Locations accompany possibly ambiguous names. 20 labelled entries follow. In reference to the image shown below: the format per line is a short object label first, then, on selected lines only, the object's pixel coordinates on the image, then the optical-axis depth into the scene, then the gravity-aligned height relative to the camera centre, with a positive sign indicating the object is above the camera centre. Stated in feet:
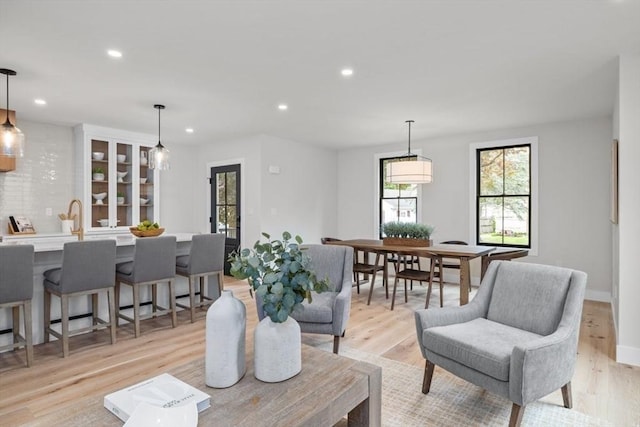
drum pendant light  16.67 +1.74
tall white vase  5.17 -1.83
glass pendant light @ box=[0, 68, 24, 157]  11.14 +2.08
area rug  7.18 -3.96
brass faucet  13.98 -0.89
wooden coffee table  4.43 -2.41
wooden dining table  13.50 -1.50
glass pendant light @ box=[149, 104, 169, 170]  14.40 +2.01
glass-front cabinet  18.28 +1.67
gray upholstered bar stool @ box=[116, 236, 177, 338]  11.89 -1.88
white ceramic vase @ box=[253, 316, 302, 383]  5.32 -1.97
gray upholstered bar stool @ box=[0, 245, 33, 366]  9.23 -1.76
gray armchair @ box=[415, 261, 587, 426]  6.31 -2.41
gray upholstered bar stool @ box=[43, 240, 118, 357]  10.30 -1.89
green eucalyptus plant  5.33 -0.93
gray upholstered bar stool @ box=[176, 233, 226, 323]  13.47 -1.80
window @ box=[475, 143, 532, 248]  18.74 +0.82
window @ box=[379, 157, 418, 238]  22.49 +0.68
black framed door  21.63 +0.42
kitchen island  10.75 -2.73
